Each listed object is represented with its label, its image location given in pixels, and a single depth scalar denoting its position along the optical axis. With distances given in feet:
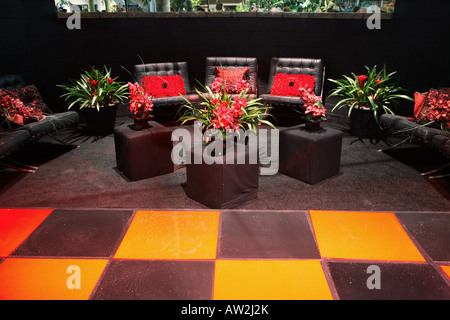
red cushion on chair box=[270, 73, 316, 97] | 17.11
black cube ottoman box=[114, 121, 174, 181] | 11.27
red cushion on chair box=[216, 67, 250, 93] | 17.10
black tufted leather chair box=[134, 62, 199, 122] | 16.62
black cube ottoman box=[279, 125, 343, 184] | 11.00
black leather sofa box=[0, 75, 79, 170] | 11.05
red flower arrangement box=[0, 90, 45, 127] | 12.28
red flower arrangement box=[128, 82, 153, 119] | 11.29
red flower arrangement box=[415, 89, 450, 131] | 11.50
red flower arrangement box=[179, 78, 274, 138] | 9.31
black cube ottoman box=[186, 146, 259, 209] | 9.45
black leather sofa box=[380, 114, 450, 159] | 11.01
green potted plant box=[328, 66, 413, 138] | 14.85
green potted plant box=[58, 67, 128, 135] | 15.47
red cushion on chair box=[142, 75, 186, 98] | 16.81
